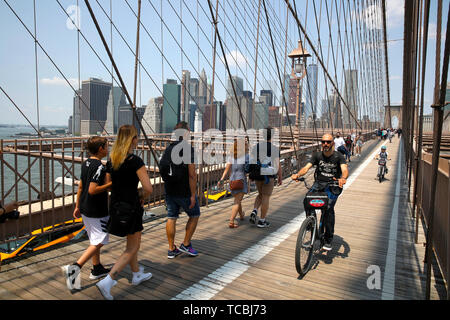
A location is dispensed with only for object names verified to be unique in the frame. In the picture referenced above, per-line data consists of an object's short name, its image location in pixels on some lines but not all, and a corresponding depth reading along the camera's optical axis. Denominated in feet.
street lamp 47.75
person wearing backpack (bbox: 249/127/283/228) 16.16
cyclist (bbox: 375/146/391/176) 35.06
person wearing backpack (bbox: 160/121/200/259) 11.55
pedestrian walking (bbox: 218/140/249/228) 16.34
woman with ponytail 9.24
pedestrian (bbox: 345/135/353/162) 52.10
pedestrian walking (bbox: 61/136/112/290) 9.59
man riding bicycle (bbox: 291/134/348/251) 12.98
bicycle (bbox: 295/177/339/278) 11.05
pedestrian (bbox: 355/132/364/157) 60.18
